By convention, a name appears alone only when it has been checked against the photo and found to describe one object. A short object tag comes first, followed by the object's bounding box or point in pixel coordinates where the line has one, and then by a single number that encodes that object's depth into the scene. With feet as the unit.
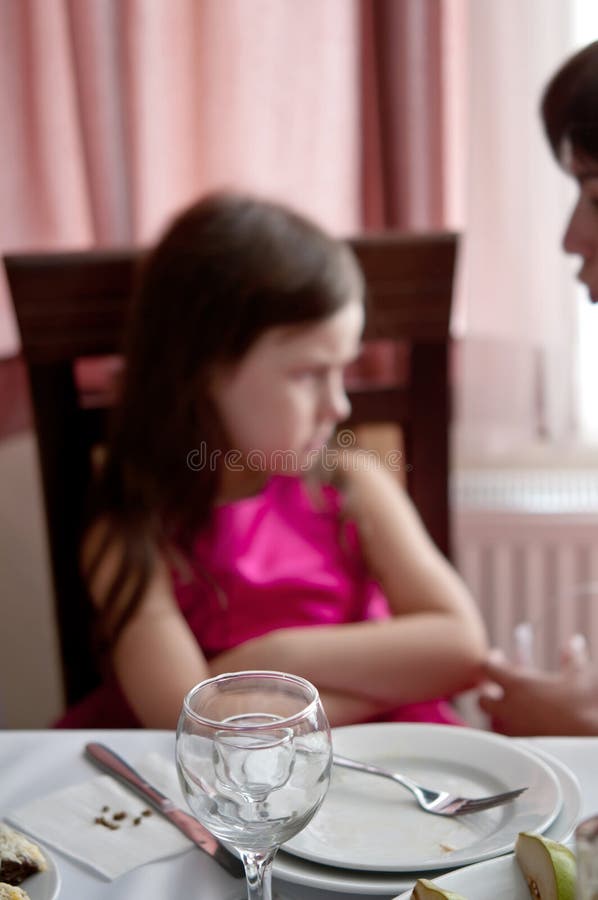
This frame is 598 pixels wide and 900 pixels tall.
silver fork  4.29
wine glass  3.78
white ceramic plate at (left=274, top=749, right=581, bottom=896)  4.02
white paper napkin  4.20
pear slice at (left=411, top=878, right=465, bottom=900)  3.67
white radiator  9.01
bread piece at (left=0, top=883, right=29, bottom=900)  3.86
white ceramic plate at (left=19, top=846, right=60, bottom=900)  4.01
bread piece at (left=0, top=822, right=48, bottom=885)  4.05
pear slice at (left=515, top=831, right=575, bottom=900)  3.72
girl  5.72
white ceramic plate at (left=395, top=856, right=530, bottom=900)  3.84
